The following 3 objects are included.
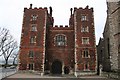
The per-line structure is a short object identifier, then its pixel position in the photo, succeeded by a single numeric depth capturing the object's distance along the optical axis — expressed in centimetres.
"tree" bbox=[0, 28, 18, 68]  2556
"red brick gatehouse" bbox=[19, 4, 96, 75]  1810
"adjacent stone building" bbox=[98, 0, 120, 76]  1375
